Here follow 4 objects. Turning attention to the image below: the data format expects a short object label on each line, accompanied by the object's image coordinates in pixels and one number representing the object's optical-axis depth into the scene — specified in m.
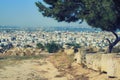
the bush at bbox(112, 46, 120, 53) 19.96
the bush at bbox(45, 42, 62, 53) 24.20
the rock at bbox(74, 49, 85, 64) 14.61
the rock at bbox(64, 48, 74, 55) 19.36
